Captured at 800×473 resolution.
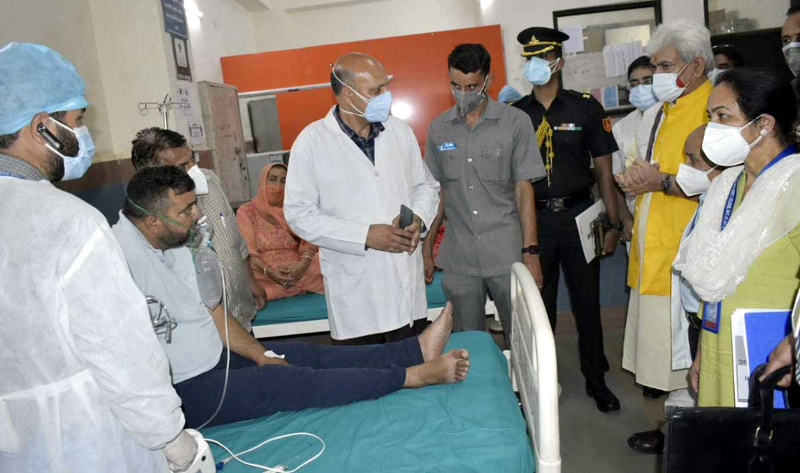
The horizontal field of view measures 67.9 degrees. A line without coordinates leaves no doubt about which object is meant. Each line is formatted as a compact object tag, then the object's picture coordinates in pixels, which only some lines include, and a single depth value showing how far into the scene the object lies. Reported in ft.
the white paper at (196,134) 15.80
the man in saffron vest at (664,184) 7.75
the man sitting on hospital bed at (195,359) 6.81
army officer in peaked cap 9.57
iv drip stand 13.88
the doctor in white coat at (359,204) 7.81
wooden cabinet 17.17
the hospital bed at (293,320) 11.93
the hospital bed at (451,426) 5.25
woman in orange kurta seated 12.87
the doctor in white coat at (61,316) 4.14
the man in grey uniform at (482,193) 8.72
